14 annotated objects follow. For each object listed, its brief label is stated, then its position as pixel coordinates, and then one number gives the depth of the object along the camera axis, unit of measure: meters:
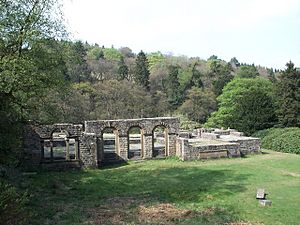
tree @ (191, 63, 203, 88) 55.64
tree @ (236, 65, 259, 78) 59.73
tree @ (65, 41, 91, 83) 45.88
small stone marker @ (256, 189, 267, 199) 12.17
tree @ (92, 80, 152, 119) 37.03
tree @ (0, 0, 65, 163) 11.28
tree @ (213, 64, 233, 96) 49.90
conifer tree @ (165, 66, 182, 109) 50.55
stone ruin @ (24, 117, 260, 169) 19.82
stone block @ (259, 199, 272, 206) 11.72
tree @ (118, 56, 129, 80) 51.04
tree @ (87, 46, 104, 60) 68.00
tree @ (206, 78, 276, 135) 32.33
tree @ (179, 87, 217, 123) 45.63
